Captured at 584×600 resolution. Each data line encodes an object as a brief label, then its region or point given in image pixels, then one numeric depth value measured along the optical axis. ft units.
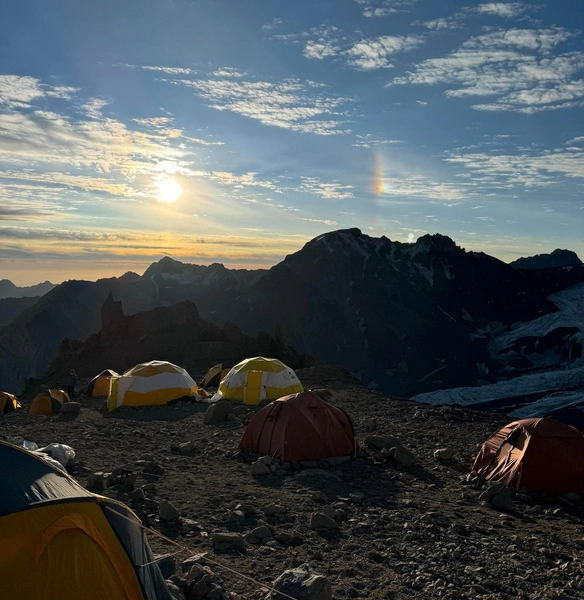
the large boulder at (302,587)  21.76
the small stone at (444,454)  46.34
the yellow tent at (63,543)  17.25
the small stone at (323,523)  30.63
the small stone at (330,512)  31.92
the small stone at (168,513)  30.91
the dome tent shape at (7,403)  98.00
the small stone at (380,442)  49.16
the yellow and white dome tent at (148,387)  81.46
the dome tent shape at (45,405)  86.28
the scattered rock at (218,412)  65.46
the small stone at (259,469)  41.86
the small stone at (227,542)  27.63
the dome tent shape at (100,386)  101.71
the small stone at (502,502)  35.47
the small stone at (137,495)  33.81
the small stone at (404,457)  44.14
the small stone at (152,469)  41.57
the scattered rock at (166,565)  23.31
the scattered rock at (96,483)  36.11
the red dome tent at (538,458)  38.19
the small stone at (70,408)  78.84
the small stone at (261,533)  29.01
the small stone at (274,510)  32.65
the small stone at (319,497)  35.68
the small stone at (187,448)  49.77
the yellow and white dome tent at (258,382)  77.87
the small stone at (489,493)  36.68
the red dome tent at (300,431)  45.29
